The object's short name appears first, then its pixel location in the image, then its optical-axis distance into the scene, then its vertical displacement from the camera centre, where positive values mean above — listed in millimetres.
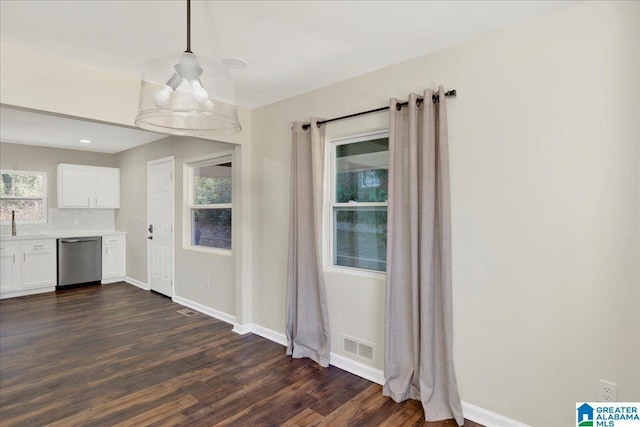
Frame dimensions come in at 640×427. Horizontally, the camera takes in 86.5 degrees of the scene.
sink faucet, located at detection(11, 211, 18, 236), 5630 -174
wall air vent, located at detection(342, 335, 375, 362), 2793 -1151
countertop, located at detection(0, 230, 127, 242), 5254 -367
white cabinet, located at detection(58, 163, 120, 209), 5941 +485
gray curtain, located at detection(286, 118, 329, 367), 3021 -375
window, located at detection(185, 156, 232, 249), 4352 +123
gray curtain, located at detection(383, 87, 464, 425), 2264 -367
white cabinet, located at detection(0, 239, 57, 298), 5172 -849
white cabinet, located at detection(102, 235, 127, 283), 6168 -823
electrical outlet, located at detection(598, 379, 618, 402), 1793 -961
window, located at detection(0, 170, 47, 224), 5625 +301
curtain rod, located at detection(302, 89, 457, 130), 2301 +801
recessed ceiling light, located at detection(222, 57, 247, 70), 2522 +1137
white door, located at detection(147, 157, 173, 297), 5156 -195
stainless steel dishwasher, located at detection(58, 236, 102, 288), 5690 -812
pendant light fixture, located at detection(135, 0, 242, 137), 1454 +546
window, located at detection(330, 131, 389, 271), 2799 +98
